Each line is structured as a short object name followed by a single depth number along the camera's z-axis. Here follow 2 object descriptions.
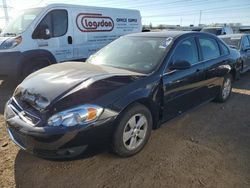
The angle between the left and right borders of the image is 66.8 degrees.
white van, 4.57
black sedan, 1.99
